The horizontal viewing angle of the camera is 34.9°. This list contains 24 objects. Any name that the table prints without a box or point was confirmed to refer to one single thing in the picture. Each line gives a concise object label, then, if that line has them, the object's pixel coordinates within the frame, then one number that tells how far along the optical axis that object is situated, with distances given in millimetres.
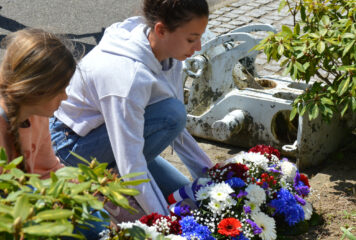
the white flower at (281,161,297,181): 2908
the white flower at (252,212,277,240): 2580
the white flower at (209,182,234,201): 2531
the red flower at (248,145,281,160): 3021
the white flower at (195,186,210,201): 2578
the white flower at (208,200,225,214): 2514
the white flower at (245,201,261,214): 2613
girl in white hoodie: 2539
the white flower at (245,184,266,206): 2631
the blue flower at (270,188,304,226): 2725
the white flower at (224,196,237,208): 2525
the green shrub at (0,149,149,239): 1162
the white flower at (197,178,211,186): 2732
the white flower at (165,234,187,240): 2246
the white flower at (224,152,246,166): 2937
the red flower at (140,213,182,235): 2352
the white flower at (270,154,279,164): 2997
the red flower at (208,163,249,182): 2758
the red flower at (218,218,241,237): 2395
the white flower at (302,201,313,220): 2850
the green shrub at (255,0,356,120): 3029
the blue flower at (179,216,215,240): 2381
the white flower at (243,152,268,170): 2873
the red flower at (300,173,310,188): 2988
